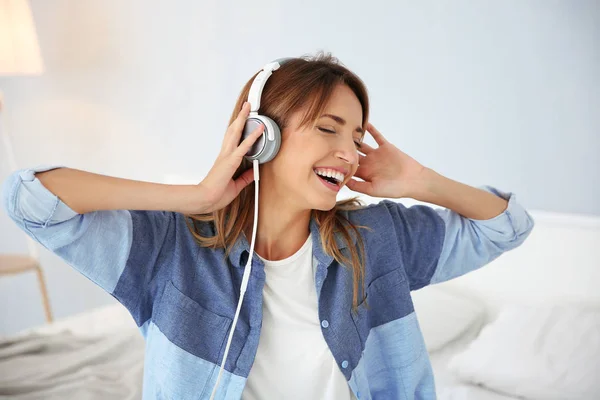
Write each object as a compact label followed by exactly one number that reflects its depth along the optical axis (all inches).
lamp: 112.9
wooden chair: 113.7
